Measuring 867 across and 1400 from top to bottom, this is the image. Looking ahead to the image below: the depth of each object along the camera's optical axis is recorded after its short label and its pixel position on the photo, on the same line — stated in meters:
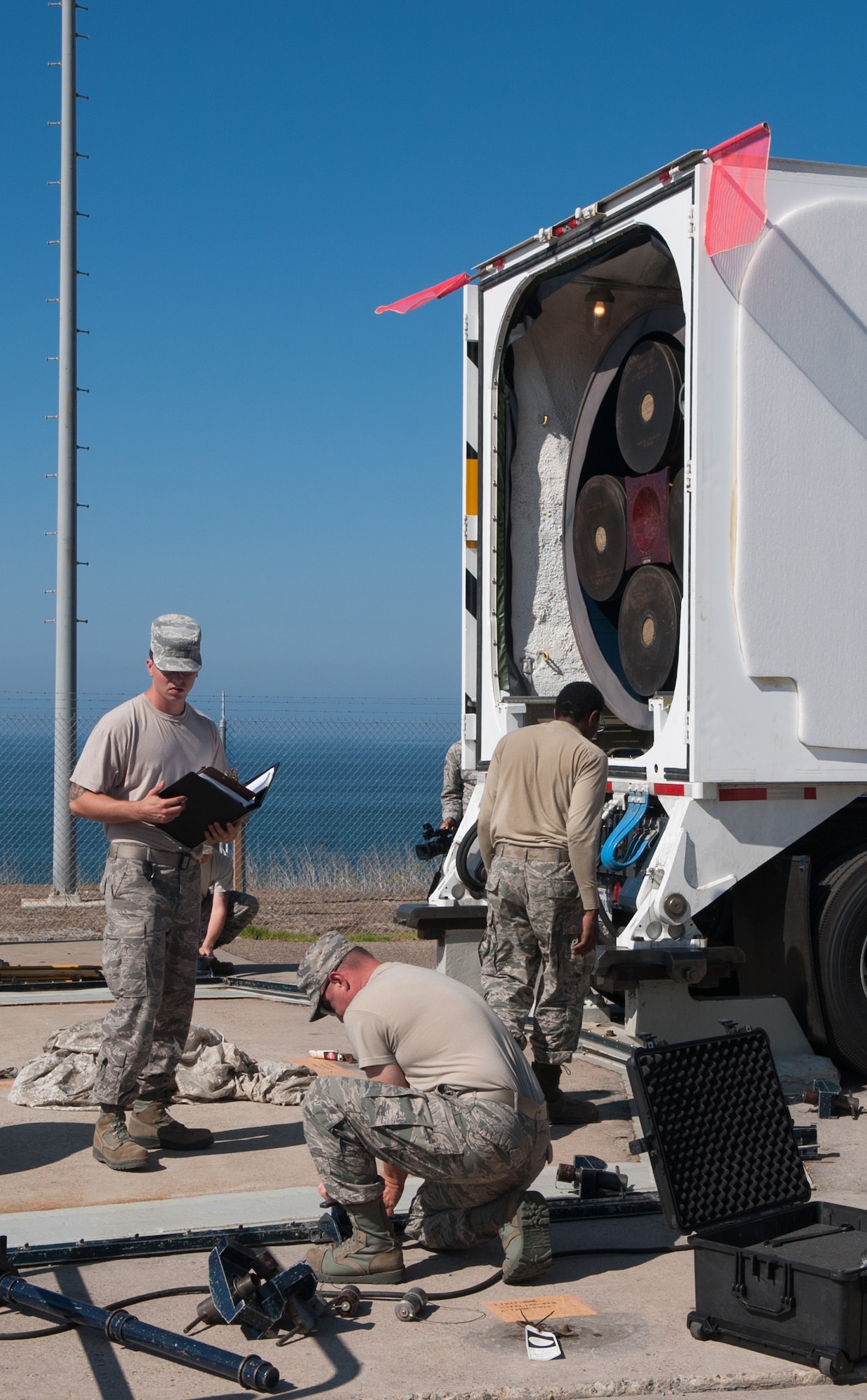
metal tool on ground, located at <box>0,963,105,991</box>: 8.35
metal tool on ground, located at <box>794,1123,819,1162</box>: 5.14
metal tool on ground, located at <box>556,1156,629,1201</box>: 4.69
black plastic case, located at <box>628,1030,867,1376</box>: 3.47
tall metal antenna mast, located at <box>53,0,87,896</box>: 13.09
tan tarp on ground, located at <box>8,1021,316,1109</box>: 5.91
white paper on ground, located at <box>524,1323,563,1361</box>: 3.53
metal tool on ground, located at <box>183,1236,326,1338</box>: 3.57
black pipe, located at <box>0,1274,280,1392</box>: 3.25
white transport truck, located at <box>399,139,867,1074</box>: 6.12
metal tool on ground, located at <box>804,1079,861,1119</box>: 5.93
